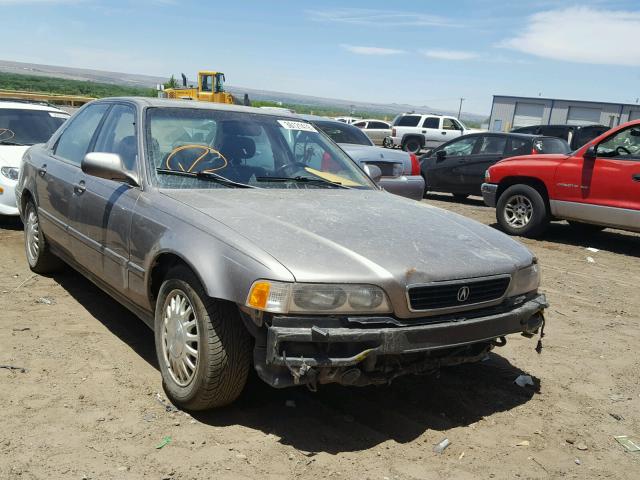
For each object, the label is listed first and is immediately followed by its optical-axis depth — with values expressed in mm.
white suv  27953
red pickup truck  8141
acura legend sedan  2797
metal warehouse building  43769
